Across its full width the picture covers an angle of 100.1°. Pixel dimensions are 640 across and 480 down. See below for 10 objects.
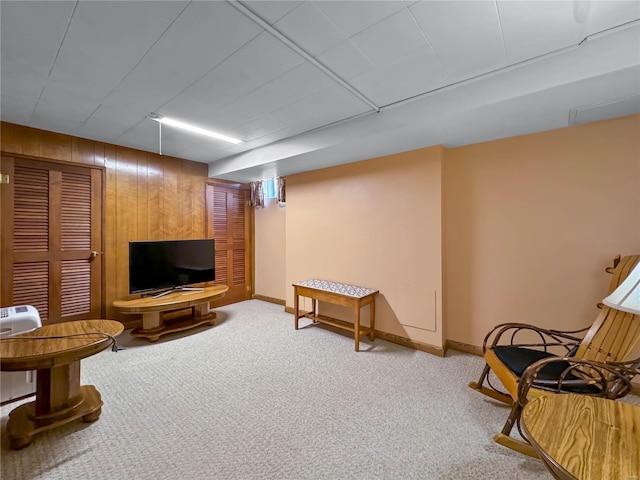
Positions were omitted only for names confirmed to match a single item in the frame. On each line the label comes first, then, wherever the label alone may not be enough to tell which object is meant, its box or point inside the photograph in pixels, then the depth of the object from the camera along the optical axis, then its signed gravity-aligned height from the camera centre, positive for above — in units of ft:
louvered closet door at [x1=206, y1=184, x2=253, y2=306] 15.85 +0.29
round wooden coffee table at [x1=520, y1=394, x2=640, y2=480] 2.63 -2.24
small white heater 7.09 -3.54
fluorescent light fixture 9.43 +4.35
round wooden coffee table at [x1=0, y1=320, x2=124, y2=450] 5.56 -3.00
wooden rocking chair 5.14 -2.81
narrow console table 10.50 -2.36
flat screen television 11.84 -1.05
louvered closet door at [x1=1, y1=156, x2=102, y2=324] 9.87 +0.17
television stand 11.02 -2.82
